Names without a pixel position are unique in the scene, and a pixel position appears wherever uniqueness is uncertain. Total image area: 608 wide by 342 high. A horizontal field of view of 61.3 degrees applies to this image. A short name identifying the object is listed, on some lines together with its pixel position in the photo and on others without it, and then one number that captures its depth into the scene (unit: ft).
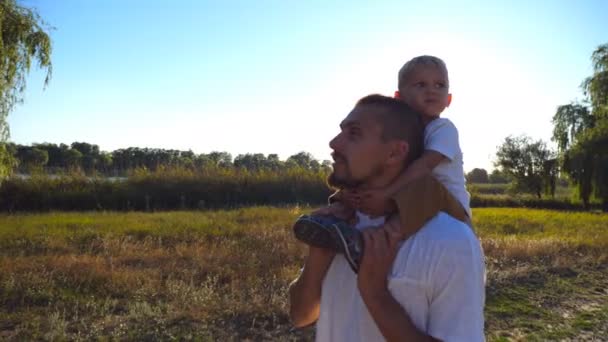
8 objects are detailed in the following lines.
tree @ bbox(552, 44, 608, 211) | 73.46
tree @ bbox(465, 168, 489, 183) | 254.51
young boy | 4.76
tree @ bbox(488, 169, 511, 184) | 159.84
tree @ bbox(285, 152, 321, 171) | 80.55
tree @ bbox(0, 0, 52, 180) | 23.61
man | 4.42
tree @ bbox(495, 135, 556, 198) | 144.87
